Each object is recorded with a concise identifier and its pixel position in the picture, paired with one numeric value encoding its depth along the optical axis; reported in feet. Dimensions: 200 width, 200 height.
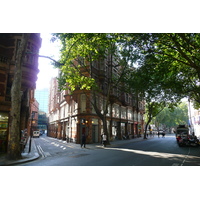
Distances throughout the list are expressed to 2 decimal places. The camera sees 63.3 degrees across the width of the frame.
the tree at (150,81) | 48.85
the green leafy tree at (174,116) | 245.86
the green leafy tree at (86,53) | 43.37
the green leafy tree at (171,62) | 35.80
